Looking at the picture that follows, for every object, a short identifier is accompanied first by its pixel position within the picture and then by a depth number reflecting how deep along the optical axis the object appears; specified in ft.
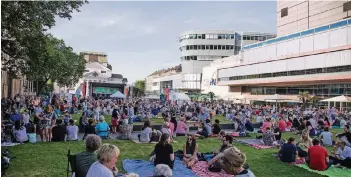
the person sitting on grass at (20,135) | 51.72
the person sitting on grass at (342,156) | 40.55
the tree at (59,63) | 59.11
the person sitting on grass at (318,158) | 38.88
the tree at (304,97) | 186.31
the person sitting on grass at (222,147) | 36.63
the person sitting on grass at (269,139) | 56.08
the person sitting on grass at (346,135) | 49.39
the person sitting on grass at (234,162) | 14.10
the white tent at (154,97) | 216.76
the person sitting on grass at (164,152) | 33.30
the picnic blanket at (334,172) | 37.36
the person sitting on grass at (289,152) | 42.86
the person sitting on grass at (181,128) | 65.13
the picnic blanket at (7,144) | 48.61
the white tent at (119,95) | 156.07
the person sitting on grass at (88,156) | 20.93
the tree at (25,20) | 46.26
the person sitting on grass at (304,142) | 47.52
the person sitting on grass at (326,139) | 58.54
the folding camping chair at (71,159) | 26.98
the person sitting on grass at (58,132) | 54.03
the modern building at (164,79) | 388.16
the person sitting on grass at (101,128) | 57.47
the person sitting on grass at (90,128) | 53.09
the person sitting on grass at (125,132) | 60.40
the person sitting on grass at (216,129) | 65.72
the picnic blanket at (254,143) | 54.67
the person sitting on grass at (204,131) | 63.10
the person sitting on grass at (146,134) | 56.44
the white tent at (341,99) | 141.35
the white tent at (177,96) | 136.53
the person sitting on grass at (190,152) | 38.85
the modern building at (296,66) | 175.52
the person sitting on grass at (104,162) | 16.26
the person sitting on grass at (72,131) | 55.57
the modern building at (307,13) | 221.48
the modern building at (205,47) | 349.61
